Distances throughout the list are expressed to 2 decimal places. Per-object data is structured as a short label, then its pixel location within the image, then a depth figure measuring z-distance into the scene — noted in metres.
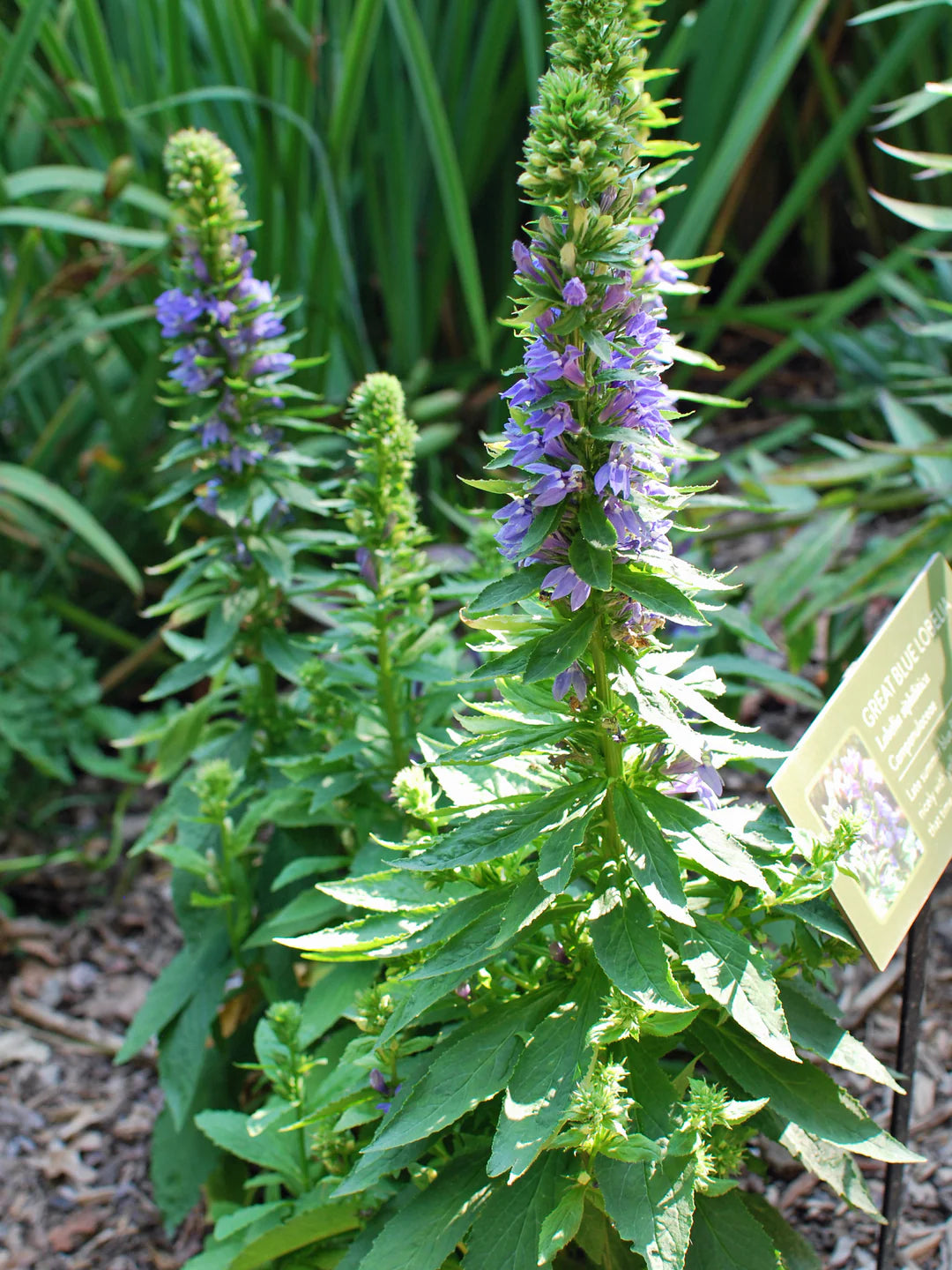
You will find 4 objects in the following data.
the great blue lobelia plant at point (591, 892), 1.00
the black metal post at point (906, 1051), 1.36
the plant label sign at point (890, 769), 1.16
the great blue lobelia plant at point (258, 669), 1.58
